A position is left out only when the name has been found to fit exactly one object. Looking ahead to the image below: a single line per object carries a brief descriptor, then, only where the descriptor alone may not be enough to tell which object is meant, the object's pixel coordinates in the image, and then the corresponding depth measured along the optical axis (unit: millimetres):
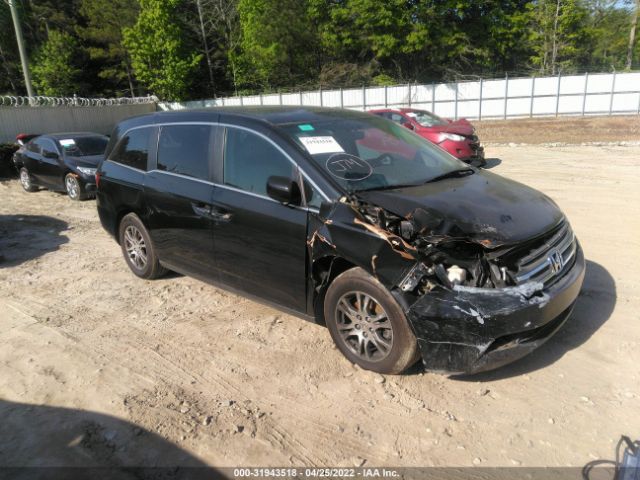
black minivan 3133
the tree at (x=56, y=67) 40781
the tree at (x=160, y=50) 39250
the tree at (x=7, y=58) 42022
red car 12383
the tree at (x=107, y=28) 43562
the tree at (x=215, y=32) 42656
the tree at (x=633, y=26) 36156
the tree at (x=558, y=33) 36719
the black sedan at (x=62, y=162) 10922
